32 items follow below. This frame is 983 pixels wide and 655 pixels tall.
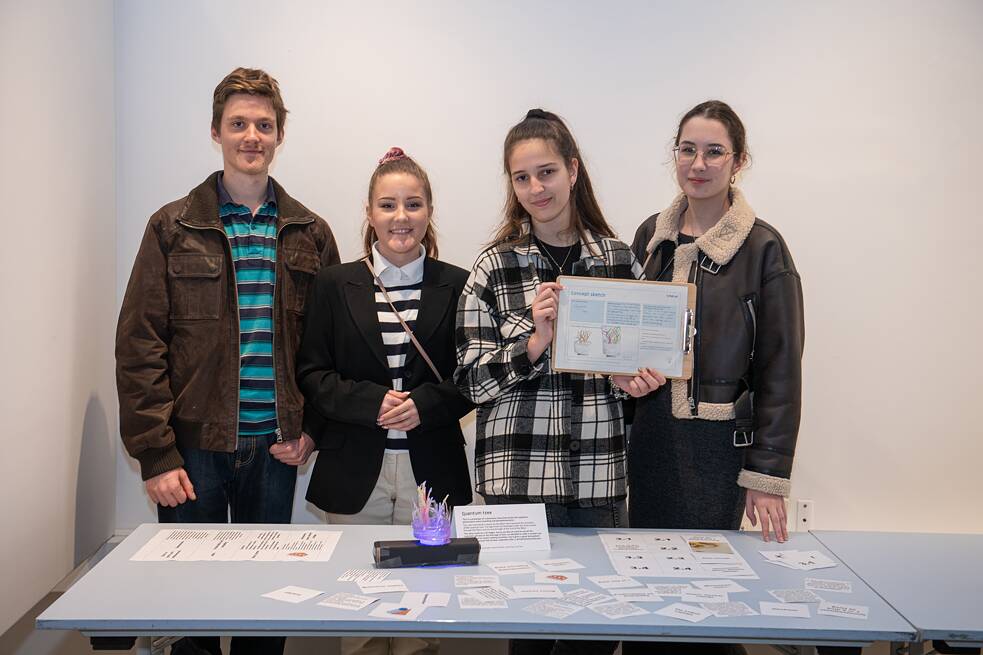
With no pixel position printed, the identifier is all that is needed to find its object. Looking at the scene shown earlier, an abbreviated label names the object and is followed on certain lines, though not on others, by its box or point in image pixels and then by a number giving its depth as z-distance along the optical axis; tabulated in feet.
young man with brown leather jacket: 8.41
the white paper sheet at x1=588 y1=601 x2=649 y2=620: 6.06
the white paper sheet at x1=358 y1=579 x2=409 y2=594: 6.43
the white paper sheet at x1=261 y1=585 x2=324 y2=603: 6.24
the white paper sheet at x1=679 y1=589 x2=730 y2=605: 6.34
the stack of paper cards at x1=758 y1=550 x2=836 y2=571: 7.14
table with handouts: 5.93
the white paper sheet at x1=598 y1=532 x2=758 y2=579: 6.88
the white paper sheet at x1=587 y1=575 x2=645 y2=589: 6.58
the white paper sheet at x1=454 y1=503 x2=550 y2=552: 7.23
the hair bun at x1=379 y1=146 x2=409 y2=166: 9.02
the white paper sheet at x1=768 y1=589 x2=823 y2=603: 6.42
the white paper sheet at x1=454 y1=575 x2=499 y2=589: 6.56
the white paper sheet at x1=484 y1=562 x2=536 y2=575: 6.82
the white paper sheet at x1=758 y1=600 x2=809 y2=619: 6.14
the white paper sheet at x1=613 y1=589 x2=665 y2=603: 6.32
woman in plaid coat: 7.59
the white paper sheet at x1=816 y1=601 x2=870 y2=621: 6.16
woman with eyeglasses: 7.61
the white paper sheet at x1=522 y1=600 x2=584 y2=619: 6.03
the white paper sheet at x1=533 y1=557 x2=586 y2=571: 6.90
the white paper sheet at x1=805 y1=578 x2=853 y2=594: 6.66
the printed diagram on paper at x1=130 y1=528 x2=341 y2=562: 7.06
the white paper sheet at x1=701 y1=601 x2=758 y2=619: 6.11
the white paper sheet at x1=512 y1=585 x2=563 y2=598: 6.37
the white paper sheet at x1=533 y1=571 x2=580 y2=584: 6.64
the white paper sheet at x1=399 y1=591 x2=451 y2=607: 6.18
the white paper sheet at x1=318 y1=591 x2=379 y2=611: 6.12
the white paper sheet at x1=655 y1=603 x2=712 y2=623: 6.05
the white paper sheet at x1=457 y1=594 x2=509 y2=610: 6.12
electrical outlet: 12.35
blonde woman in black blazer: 8.31
